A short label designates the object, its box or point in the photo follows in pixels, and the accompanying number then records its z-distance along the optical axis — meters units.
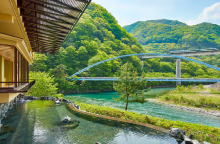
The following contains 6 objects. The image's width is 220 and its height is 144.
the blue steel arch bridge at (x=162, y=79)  30.67
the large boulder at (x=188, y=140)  6.37
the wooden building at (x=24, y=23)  4.11
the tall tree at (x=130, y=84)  12.12
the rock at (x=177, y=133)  6.83
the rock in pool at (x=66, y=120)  8.62
